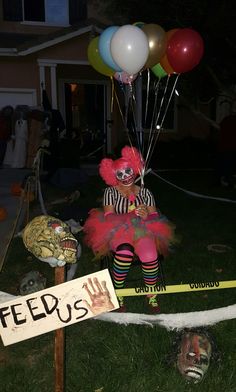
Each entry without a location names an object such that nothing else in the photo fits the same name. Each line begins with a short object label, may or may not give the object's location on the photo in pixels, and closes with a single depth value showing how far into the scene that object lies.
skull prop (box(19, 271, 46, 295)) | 3.94
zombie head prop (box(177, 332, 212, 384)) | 2.74
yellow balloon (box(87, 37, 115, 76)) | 5.00
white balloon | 4.15
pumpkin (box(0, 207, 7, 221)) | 6.62
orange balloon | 4.86
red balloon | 4.62
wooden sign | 2.23
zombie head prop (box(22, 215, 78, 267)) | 2.57
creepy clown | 3.52
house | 11.57
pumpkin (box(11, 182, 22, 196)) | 8.31
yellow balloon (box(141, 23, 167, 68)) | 4.58
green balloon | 5.38
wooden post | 2.36
